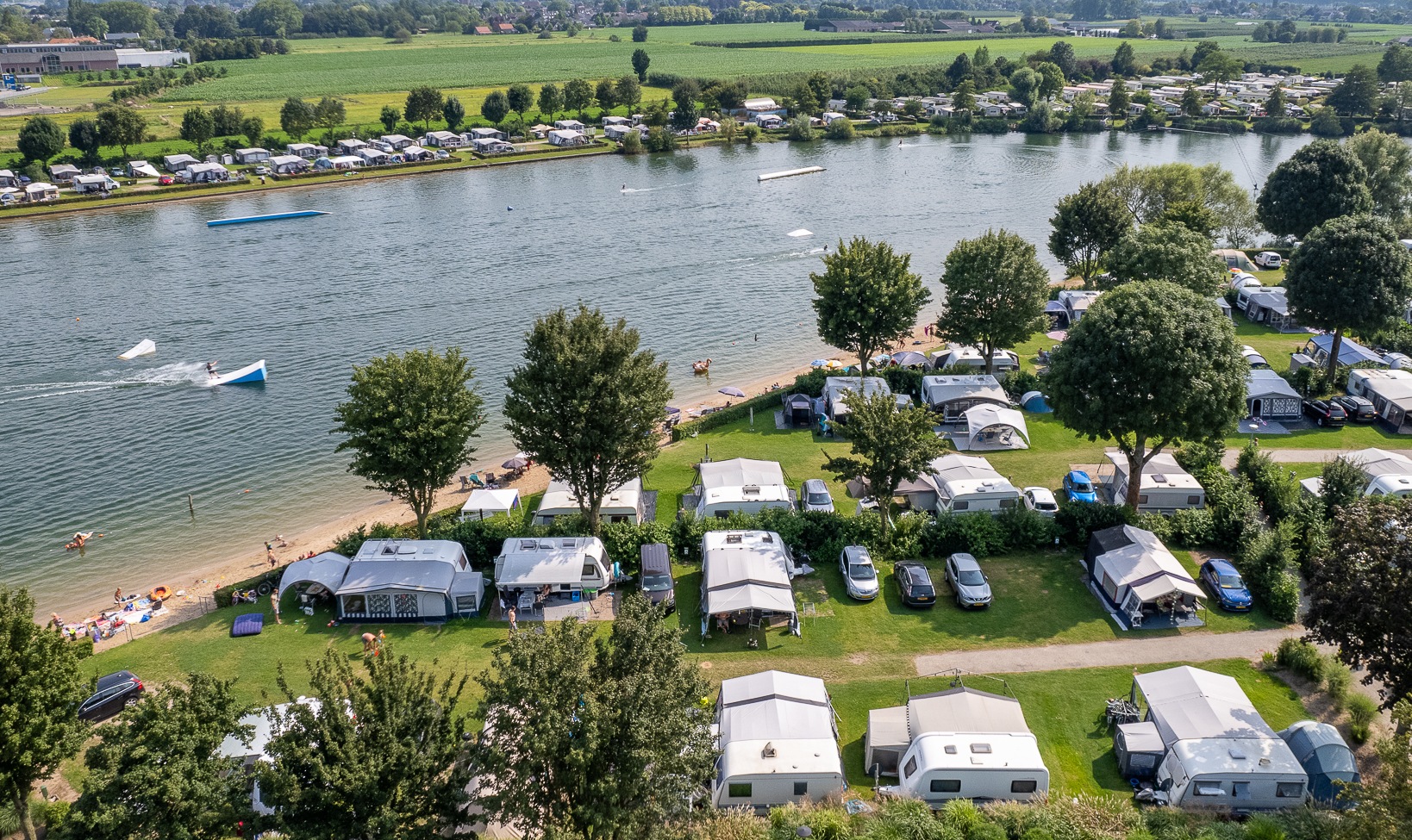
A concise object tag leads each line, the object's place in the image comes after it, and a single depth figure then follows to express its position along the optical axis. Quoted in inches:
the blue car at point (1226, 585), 1125.7
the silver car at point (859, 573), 1177.4
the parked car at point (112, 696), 1027.3
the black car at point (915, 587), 1155.3
